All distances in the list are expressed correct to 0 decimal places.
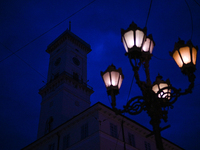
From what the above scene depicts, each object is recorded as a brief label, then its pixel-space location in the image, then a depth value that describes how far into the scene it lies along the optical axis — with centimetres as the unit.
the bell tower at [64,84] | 3372
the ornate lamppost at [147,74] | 644
